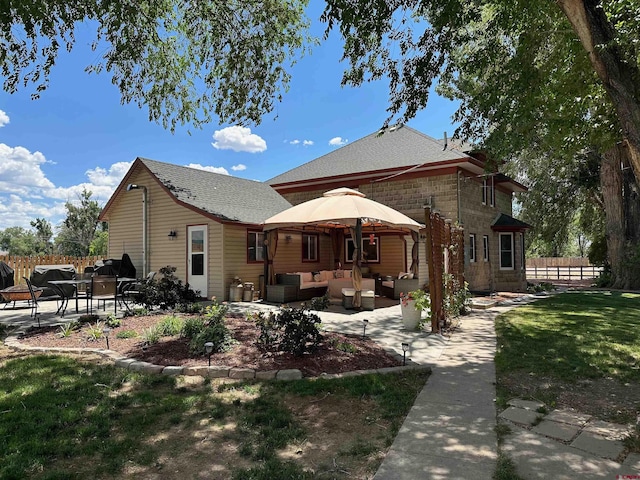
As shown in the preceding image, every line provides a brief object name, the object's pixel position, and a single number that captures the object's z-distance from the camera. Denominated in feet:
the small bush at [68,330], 21.68
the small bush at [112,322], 23.73
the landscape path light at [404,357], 16.76
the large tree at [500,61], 20.02
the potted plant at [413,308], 25.25
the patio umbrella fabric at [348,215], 32.81
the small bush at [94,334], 21.00
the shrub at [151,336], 19.93
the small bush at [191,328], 20.22
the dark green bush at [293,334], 17.66
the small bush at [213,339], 17.75
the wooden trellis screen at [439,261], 24.05
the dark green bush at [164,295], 29.73
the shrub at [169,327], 21.47
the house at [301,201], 42.68
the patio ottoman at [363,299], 35.24
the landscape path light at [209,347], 15.75
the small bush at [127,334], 21.26
